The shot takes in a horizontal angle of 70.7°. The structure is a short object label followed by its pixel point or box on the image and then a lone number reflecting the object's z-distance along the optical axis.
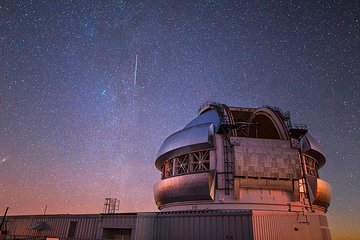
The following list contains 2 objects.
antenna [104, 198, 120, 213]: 39.22
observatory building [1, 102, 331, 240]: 17.78
